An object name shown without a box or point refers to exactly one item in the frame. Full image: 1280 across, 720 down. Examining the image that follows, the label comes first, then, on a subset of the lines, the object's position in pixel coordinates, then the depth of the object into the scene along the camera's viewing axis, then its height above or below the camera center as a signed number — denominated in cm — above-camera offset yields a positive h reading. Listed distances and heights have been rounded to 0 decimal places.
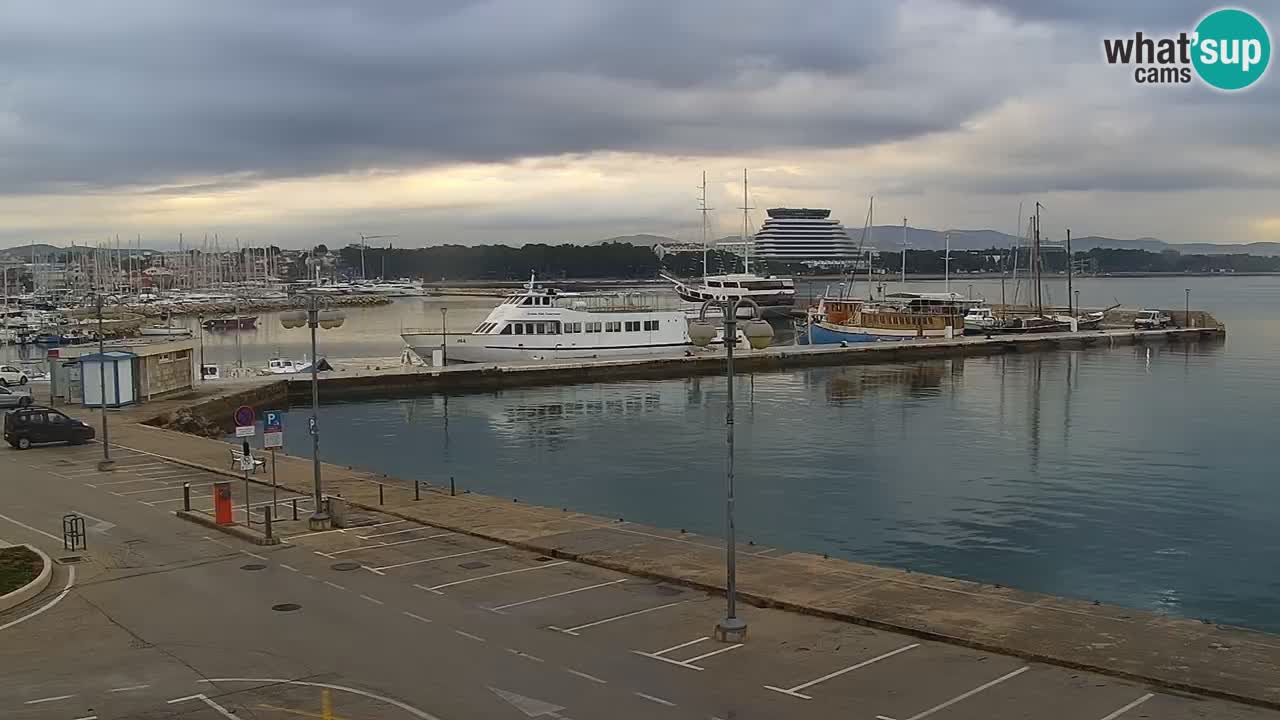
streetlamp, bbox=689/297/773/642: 1361 -116
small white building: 3984 -330
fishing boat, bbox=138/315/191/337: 10181 -373
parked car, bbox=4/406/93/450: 3059 -388
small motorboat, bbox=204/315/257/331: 13300 -399
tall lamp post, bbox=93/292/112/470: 2705 -428
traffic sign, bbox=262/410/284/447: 2184 -287
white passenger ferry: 7294 -312
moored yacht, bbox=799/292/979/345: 9300 -281
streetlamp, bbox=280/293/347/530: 2064 -287
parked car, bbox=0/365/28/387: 5338 -417
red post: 2022 -406
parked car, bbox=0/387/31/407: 4006 -402
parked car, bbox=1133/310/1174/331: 10012 -338
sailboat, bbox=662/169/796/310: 12669 -4
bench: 2681 -424
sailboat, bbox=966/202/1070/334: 9945 -366
